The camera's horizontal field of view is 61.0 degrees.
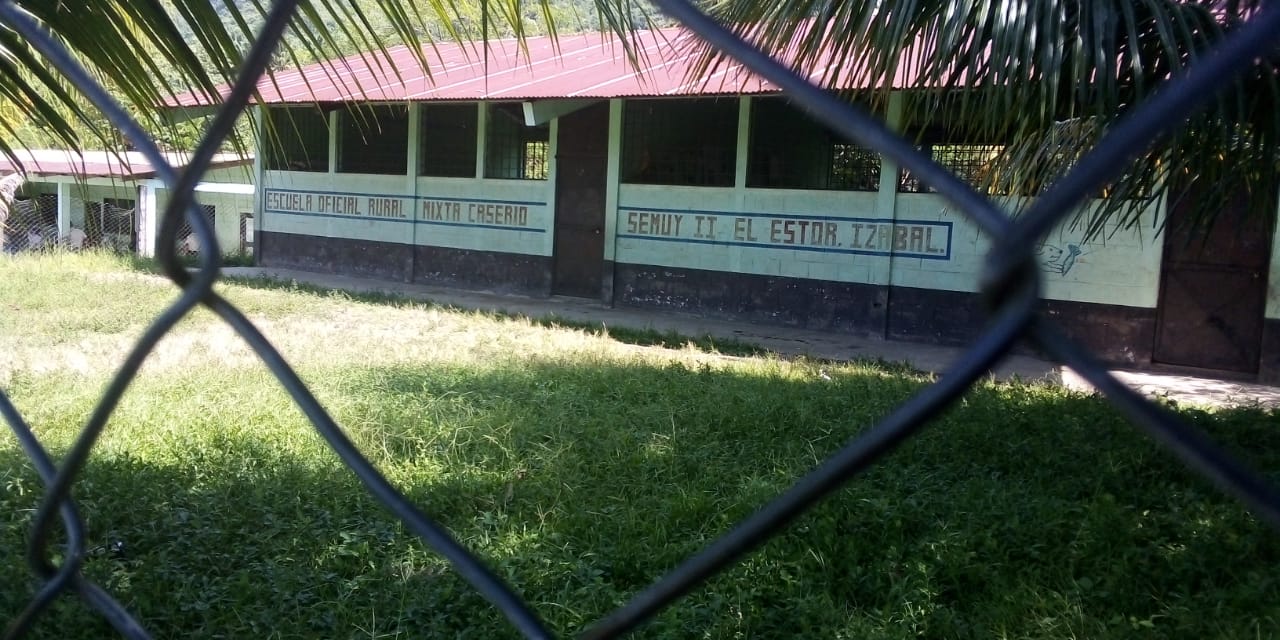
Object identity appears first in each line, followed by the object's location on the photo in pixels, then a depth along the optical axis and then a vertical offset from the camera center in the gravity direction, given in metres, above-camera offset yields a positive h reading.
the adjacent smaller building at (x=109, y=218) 17.38 +0.24
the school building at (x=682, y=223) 7.80 +0.37
